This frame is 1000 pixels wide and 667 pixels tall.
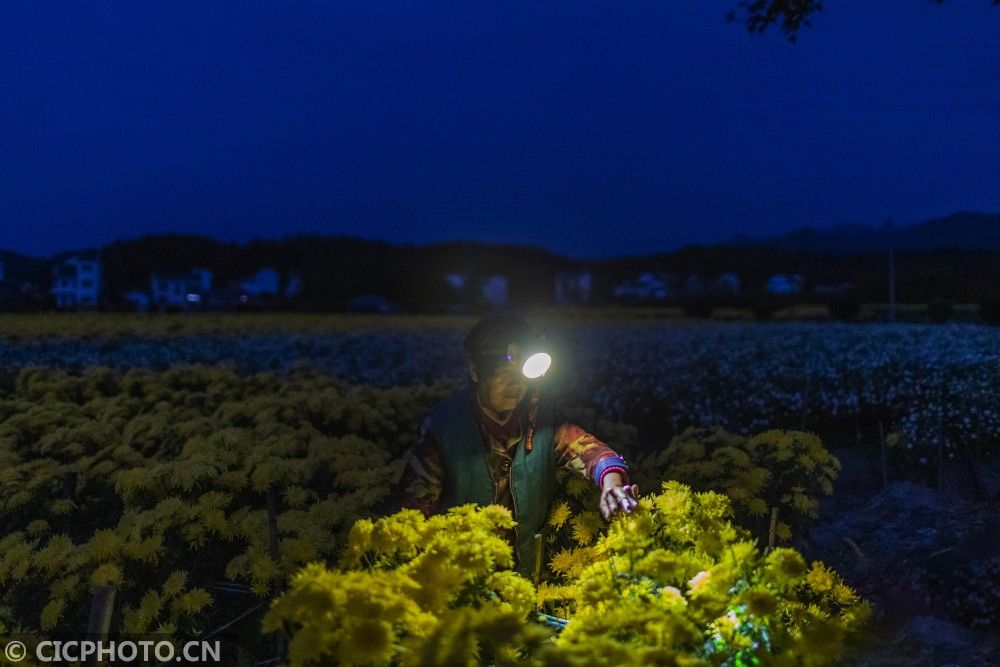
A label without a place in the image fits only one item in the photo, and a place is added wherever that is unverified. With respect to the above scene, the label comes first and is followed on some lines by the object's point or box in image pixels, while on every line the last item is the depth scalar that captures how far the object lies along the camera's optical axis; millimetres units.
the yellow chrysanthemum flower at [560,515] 3395
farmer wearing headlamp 3135
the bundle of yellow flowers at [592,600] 1865
